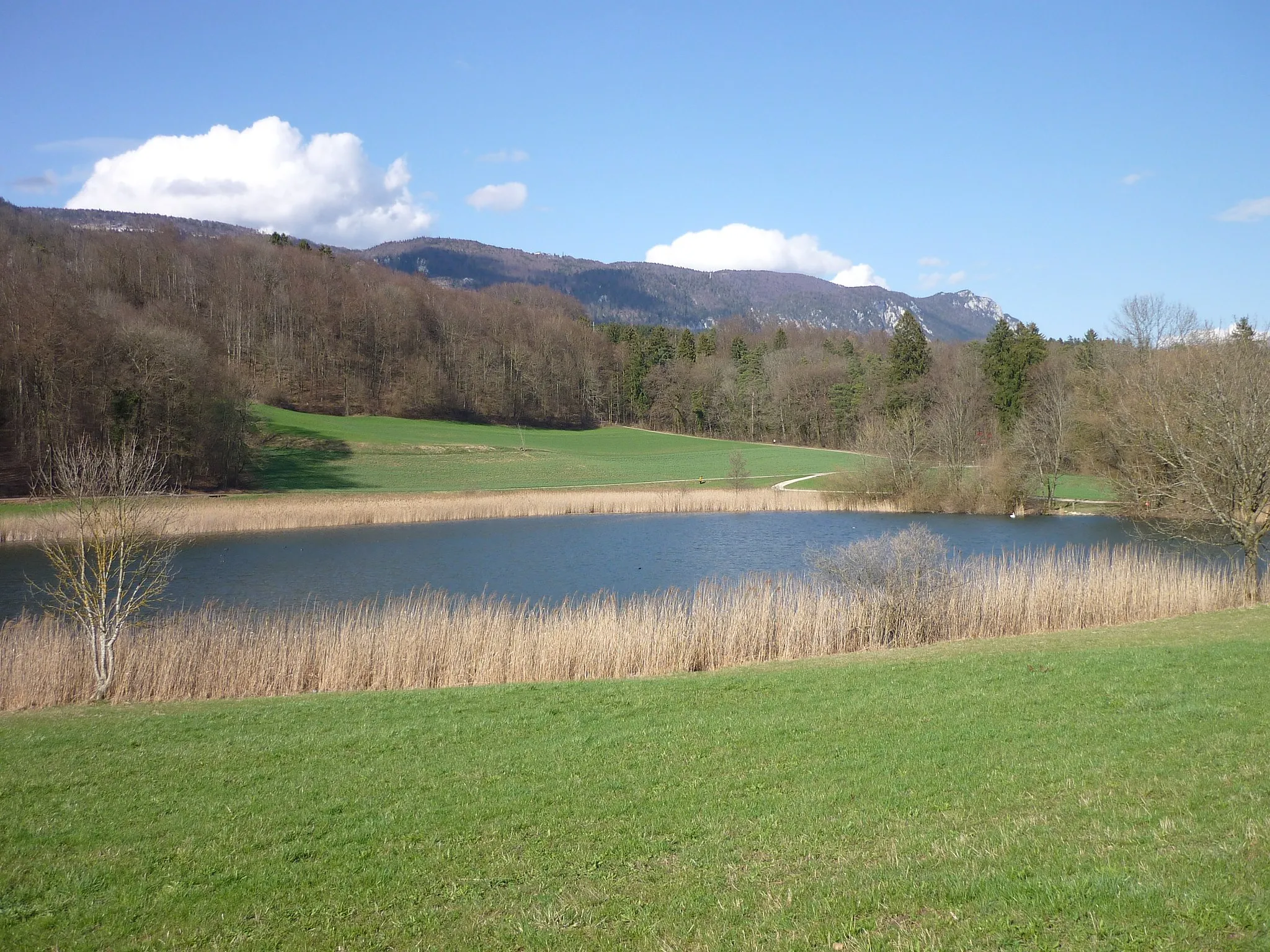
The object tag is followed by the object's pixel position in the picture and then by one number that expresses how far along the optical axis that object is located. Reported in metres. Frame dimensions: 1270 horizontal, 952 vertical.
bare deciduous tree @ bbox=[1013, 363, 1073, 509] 42.19
